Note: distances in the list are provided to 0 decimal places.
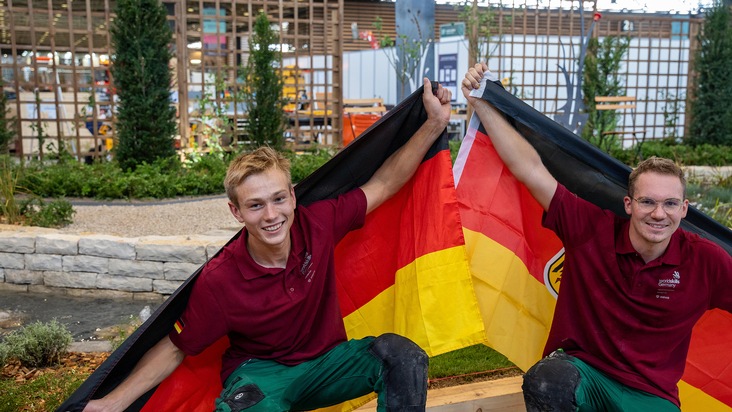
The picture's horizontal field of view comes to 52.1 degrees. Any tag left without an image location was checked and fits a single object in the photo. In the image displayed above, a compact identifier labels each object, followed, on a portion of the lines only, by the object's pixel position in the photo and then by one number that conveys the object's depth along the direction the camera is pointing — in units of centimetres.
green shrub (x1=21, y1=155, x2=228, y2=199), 879
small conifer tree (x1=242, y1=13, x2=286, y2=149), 1104
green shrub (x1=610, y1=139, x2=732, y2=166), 1355
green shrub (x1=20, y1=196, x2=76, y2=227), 698
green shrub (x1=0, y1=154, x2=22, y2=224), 703
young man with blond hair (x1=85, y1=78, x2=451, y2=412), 279
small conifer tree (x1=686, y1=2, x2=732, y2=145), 1627
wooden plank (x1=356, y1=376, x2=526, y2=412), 346
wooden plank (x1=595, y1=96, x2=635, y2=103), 1408
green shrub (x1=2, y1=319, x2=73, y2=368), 421
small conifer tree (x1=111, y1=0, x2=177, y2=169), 974
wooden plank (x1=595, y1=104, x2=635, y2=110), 1395
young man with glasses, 283
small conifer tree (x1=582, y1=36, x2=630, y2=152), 1455
